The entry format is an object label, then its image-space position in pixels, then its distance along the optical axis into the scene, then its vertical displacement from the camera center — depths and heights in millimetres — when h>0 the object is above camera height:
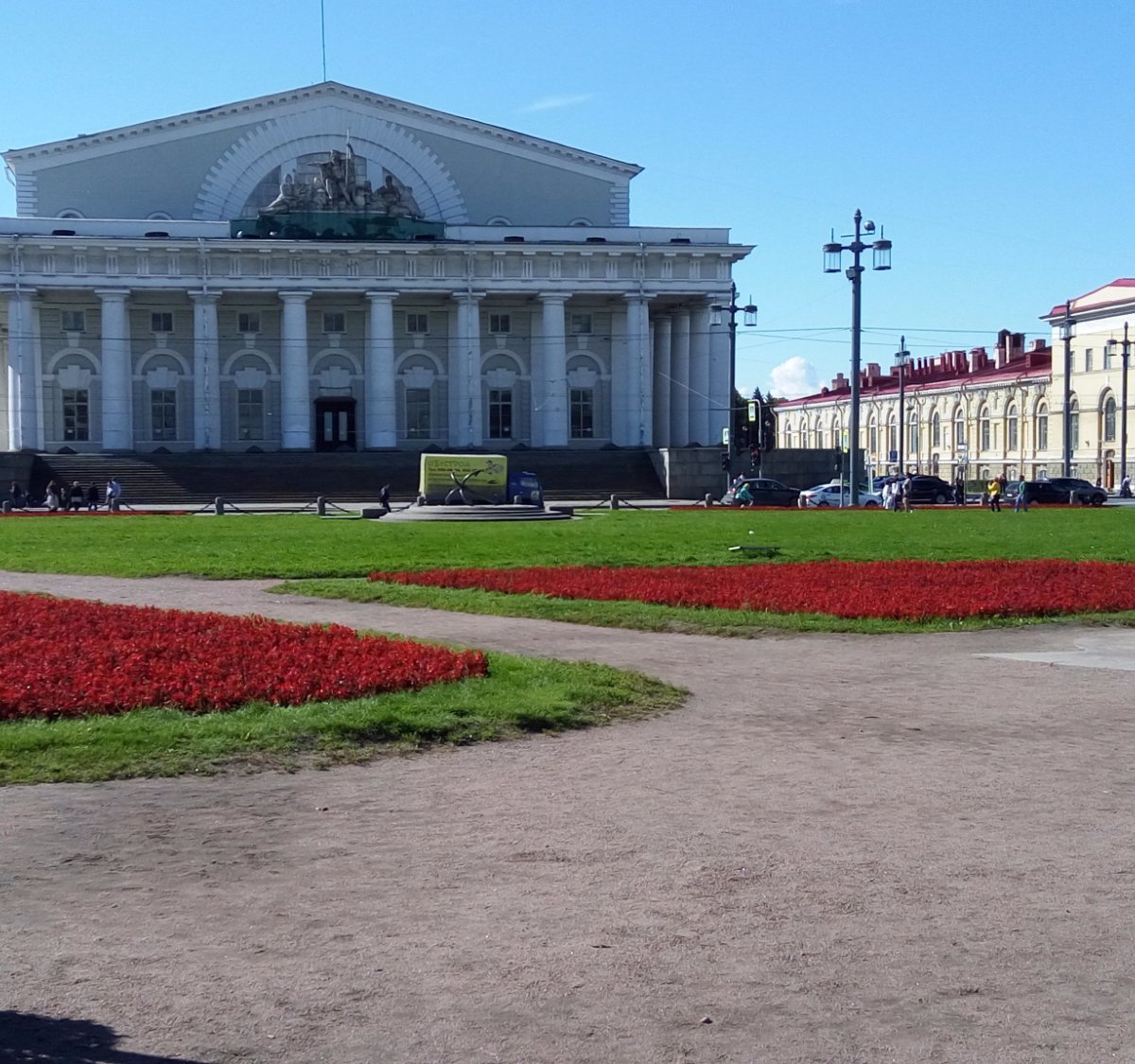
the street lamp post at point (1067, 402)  66312 +2300
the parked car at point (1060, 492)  65750 -1637
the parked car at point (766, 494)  63406 -1605
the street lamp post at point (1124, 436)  76875 +906
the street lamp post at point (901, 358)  75812 +4883
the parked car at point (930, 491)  68500 -1627
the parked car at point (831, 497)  62297 -1765
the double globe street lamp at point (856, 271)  46219 +5568
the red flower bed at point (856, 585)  18297 -1763
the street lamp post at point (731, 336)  61766 +5504
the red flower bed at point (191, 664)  11055 -1684
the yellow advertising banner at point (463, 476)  49188 -614
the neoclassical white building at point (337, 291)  74250 +8164
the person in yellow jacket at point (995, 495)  56762 -1501
